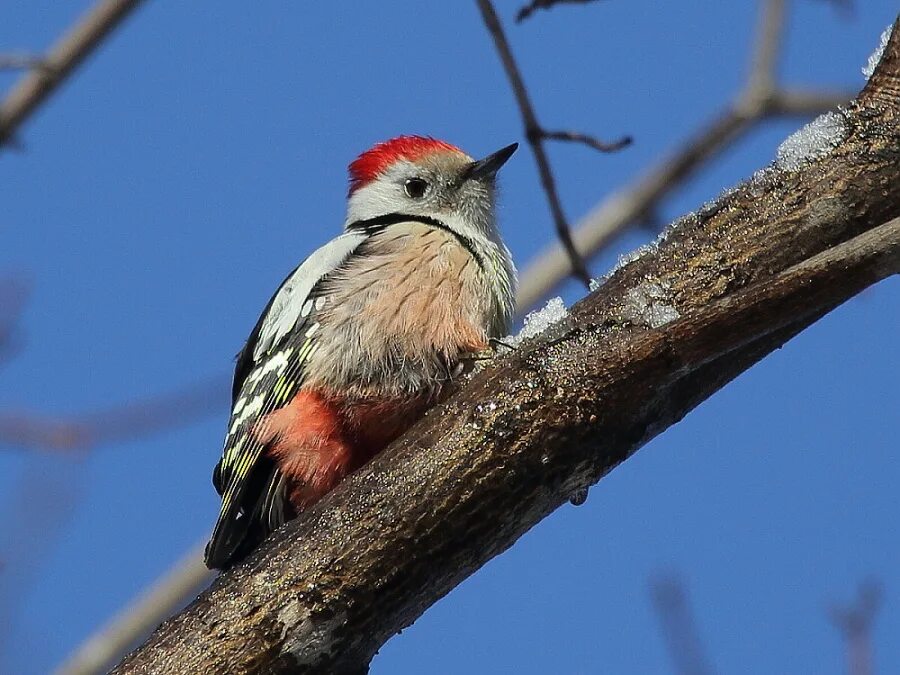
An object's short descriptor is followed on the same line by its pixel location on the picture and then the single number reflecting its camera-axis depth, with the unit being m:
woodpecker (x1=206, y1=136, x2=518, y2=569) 7.02
